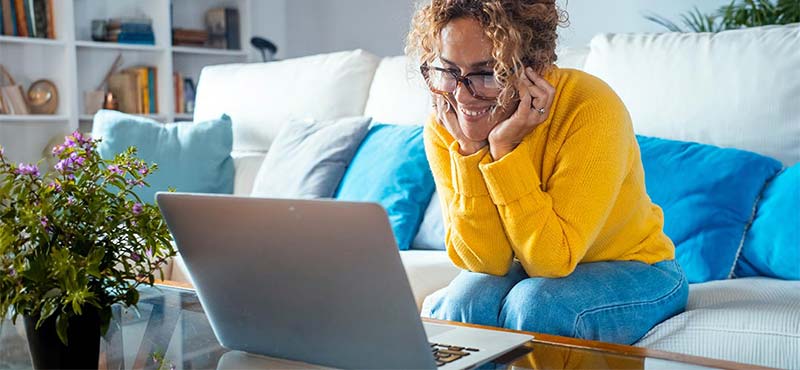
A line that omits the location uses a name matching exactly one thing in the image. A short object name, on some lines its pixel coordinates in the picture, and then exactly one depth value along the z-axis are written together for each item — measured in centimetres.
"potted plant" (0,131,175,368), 93
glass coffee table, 98
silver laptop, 87
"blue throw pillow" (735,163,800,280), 175
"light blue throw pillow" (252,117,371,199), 254
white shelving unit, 400
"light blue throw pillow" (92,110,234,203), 284
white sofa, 145
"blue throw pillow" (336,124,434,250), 230
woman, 137
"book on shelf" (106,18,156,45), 425
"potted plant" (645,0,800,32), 317
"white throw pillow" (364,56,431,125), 256
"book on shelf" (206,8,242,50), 470
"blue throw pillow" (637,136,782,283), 180
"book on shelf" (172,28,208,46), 450
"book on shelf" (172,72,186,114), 451
